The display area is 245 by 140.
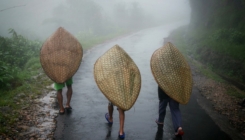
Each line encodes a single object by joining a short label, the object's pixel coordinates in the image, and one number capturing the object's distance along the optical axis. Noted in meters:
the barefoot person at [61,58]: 4.32
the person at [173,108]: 3.86
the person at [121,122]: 3.68
